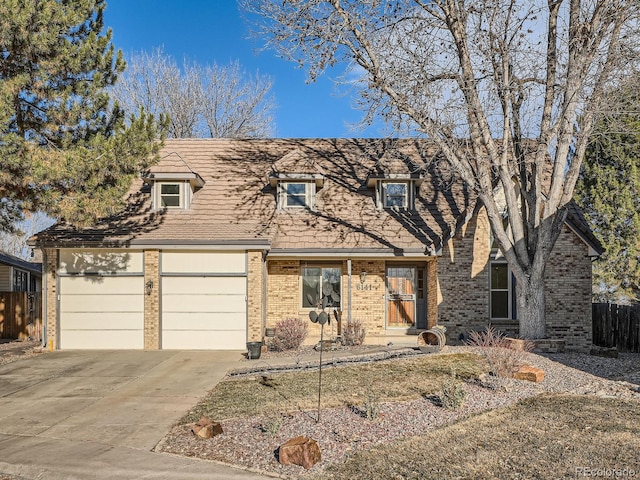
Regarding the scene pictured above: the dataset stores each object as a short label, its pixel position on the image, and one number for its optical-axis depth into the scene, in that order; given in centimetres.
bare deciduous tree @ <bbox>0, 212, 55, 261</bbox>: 4388
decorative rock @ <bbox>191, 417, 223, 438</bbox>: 658
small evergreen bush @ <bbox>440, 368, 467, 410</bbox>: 746
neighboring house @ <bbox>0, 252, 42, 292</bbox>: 2363
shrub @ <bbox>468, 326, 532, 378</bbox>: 905
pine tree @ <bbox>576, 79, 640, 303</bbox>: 2080
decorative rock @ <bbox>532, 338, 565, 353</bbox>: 1243
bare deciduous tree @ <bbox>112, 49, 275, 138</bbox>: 2877
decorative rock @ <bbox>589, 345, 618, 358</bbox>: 1227
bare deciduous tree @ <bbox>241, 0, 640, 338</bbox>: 1220
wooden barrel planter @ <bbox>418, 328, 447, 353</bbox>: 1223
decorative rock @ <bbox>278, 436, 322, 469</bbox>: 562
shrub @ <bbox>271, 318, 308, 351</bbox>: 1359
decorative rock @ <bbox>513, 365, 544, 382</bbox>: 898
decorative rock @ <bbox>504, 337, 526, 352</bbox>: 1175
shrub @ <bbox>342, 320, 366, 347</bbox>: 1396
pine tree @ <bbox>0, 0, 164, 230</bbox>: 1066
